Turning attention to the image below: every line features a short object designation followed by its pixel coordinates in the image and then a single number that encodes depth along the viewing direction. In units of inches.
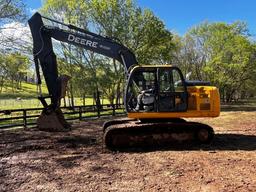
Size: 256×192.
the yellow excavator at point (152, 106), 212.4
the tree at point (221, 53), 840.2
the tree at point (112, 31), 595.7
